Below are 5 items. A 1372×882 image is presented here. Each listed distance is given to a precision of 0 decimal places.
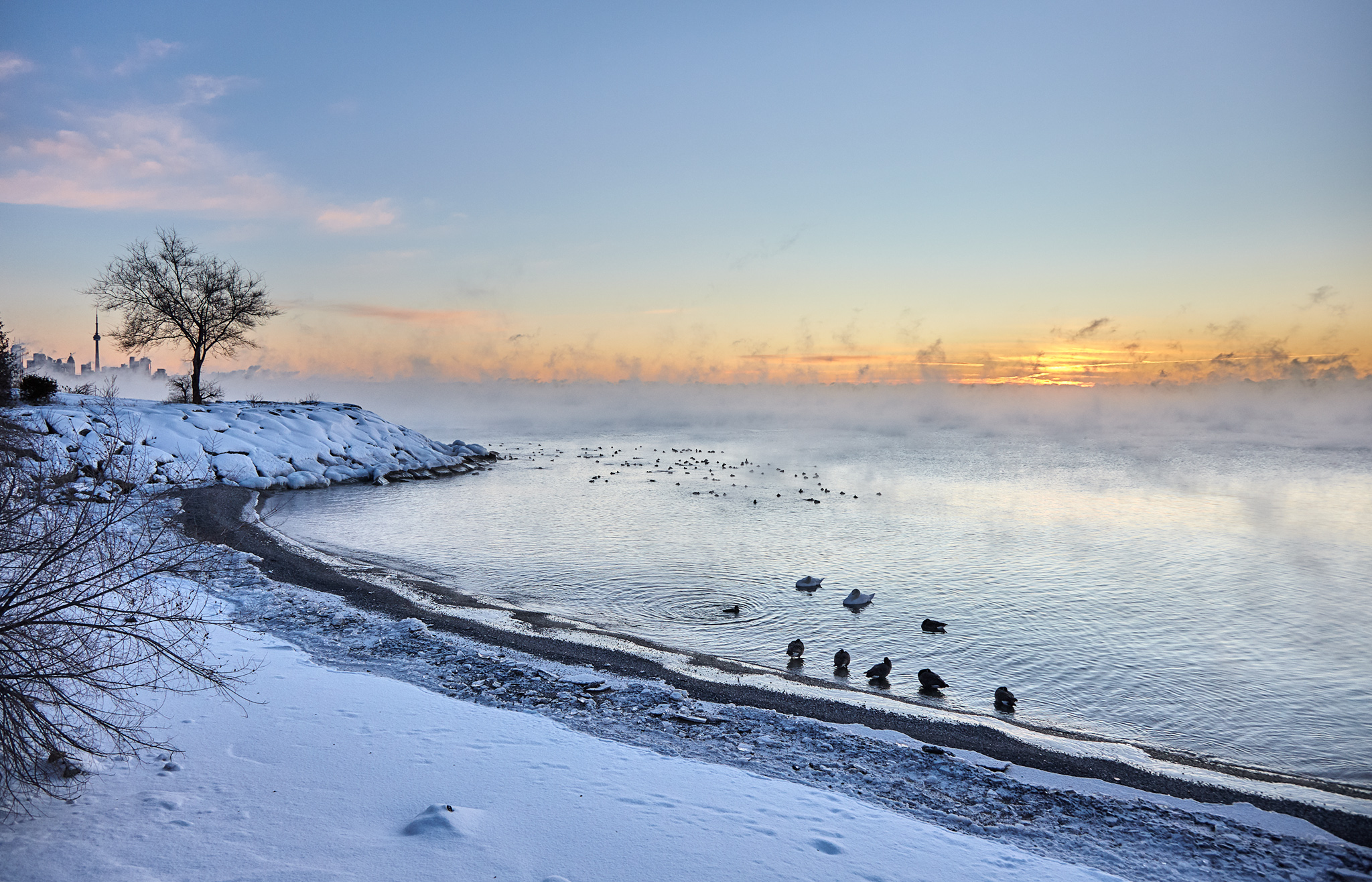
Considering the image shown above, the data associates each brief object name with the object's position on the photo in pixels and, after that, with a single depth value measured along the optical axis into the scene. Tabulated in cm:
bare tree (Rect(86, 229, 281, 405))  3734
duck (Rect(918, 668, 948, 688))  1095
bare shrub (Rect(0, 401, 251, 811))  485
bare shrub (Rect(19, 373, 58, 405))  2850
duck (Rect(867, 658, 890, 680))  1127
